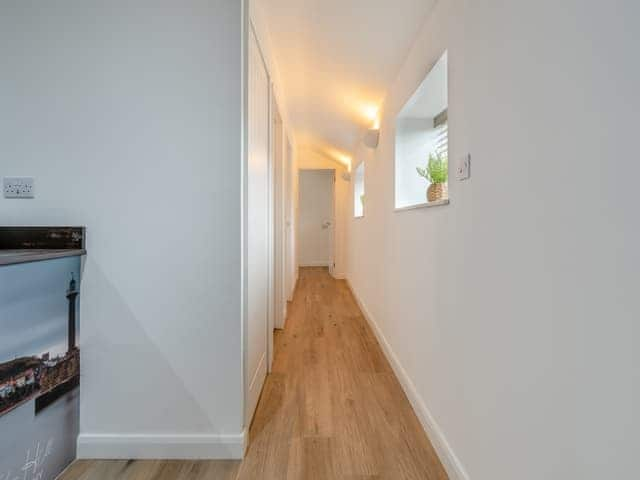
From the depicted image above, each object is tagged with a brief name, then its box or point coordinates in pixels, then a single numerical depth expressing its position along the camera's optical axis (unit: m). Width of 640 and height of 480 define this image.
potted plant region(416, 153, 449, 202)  1.74
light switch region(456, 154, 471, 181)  1.21
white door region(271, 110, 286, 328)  2.96
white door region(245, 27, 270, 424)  1.59
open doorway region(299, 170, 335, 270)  7.39
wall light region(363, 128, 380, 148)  2.99
